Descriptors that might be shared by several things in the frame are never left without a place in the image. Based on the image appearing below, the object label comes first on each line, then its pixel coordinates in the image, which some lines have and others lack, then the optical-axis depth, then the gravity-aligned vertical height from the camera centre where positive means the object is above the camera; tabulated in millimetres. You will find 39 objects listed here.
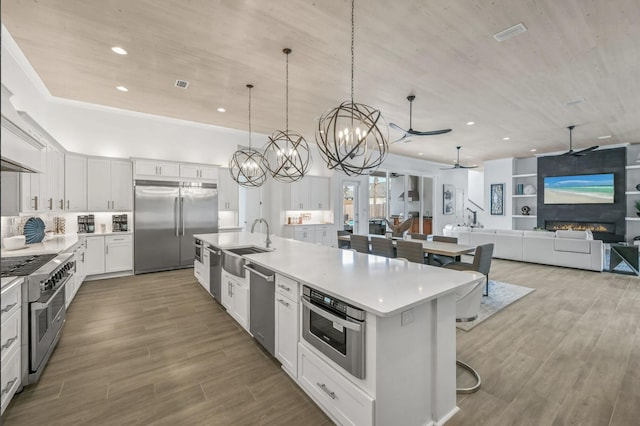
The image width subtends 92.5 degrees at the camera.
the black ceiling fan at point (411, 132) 4629 +1226
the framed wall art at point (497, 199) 10578 +408
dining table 4316 -564
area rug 3781 -1297
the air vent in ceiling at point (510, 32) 3098 +1855
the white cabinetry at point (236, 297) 3242 -997
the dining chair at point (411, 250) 4293 -577
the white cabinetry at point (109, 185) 5461 +467
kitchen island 1798 -893
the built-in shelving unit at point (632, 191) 8367 +544
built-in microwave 1829 -781
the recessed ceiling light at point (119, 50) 3536 +1871
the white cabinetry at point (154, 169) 5781 +809
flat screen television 8680 +649
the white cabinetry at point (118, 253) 5516 -781
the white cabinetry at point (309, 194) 7996 +443
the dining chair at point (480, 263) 4152 -727
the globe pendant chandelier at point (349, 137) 2418 +661
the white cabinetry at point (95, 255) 5330 -791
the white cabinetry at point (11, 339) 2061 -915
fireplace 8555 -480
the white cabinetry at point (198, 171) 6276 +817
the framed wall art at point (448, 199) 12158 +464
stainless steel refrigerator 5809 -205
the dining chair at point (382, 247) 4758 -576
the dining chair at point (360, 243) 5082 -553
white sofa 6207 -766
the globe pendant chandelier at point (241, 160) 7286 +1213
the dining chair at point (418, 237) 6001 -517
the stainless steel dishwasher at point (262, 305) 2727 -896
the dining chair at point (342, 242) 6136 -638
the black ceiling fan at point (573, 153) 6605 +1288
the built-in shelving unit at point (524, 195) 10141 +514
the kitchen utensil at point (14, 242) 3354 -362
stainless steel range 2383 -793
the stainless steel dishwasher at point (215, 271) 3979 -820
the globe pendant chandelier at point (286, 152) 3812 +1425
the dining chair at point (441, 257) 5211 -811
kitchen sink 3307 -555
